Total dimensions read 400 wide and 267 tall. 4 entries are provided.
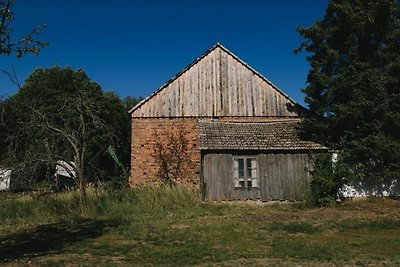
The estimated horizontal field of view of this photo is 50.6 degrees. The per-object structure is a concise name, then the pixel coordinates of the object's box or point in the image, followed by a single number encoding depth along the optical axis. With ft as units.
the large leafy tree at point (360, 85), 59.26
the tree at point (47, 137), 50.65
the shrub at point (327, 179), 59.26
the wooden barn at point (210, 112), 68.64
